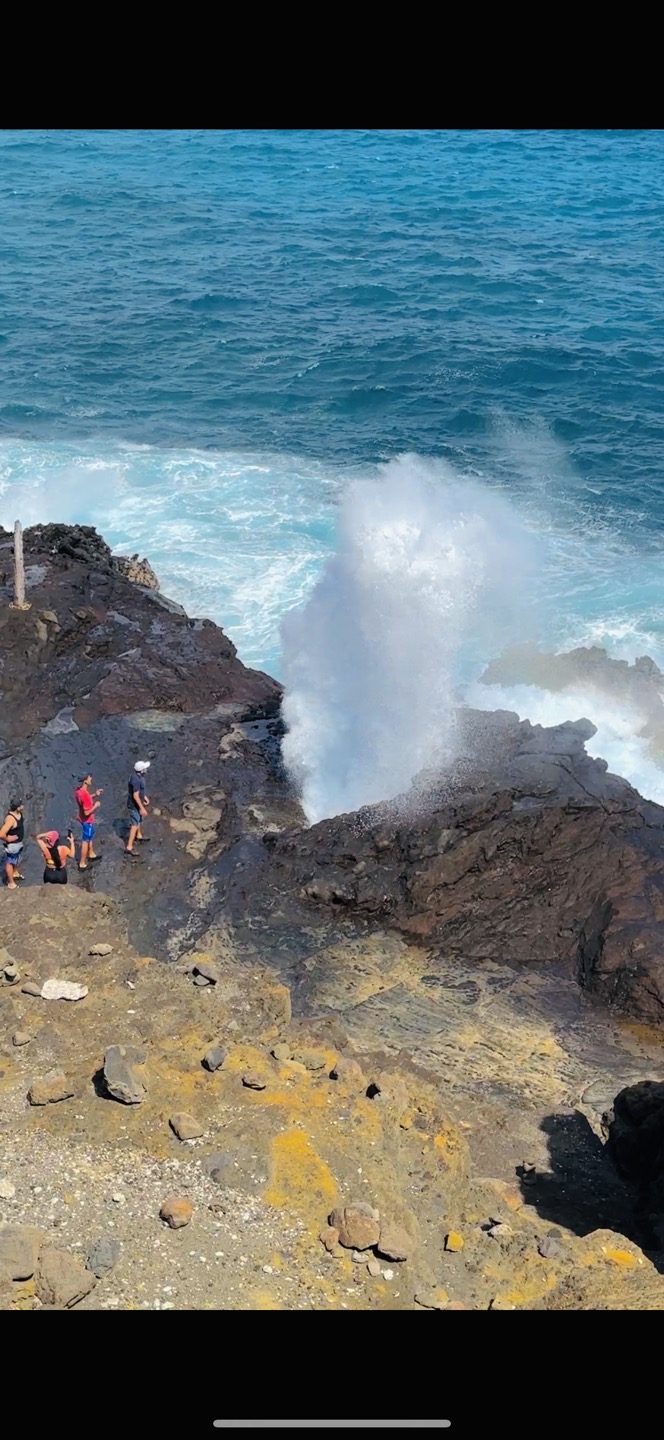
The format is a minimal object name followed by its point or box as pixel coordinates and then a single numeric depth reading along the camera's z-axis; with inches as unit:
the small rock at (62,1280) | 354.9
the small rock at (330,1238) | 387.5
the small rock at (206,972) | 531.5
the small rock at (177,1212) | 389.7
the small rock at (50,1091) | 442.5
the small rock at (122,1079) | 442.2
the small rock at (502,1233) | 410.0
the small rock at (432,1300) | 373.1
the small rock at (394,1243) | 386.6
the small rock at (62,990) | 504.4
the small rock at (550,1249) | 400.2
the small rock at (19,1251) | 358.3
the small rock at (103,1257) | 368.9
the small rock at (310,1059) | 476.7
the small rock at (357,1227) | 387.9
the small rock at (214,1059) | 464.4
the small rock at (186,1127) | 430.3
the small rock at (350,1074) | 468.1
